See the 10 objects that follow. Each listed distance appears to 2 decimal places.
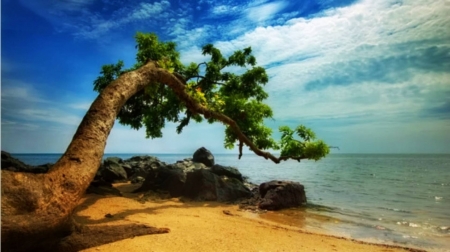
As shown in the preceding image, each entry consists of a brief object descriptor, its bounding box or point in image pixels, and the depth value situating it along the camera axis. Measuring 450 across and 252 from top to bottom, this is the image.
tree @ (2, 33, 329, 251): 2.94
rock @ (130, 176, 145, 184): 14.22
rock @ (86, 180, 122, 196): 8.12
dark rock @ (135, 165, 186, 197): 10.51
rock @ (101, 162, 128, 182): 14.18
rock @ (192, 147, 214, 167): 21.53
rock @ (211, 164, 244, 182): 15.19
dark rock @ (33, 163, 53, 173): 10.57
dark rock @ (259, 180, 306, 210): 9.91
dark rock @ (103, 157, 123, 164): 15.77
